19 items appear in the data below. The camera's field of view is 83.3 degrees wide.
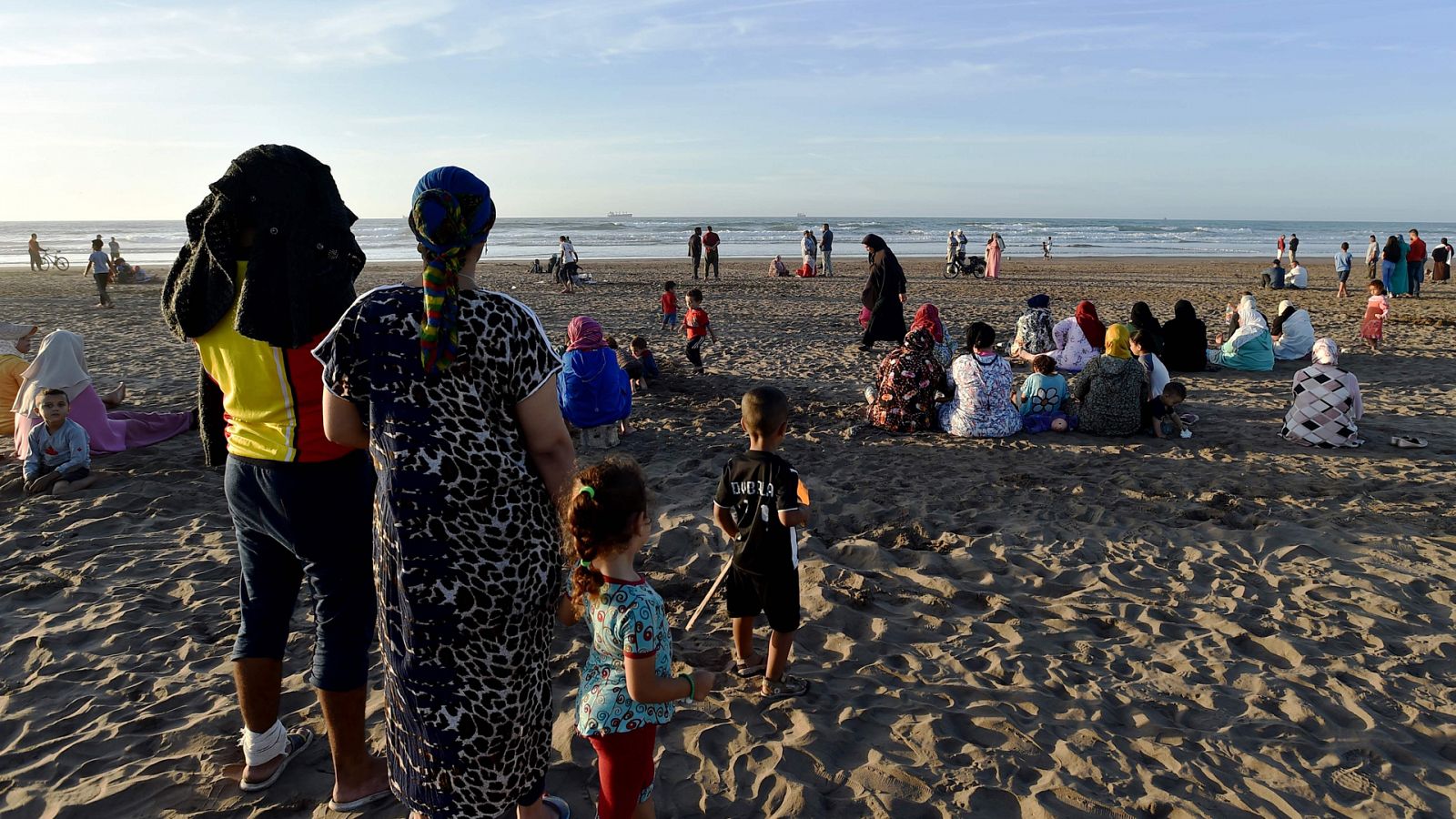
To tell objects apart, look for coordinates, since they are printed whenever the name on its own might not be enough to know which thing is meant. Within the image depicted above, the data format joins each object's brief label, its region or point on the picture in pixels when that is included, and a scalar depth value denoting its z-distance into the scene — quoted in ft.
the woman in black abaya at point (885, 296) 37.50
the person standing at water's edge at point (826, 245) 78.33
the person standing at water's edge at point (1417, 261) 60.34
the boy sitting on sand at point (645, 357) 30.55
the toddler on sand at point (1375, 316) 37.17
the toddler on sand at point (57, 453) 19.38
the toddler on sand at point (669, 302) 44.01
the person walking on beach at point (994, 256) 78.23
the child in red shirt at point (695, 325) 32.71
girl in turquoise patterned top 7.25
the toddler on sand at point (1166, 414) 23.99
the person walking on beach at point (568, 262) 67.51
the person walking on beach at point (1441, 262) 72.07
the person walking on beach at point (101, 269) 56.70
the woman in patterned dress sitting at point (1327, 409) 22.84
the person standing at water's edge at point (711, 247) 75.43
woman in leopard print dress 6.40
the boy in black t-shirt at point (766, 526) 10.71
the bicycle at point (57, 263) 98.07
